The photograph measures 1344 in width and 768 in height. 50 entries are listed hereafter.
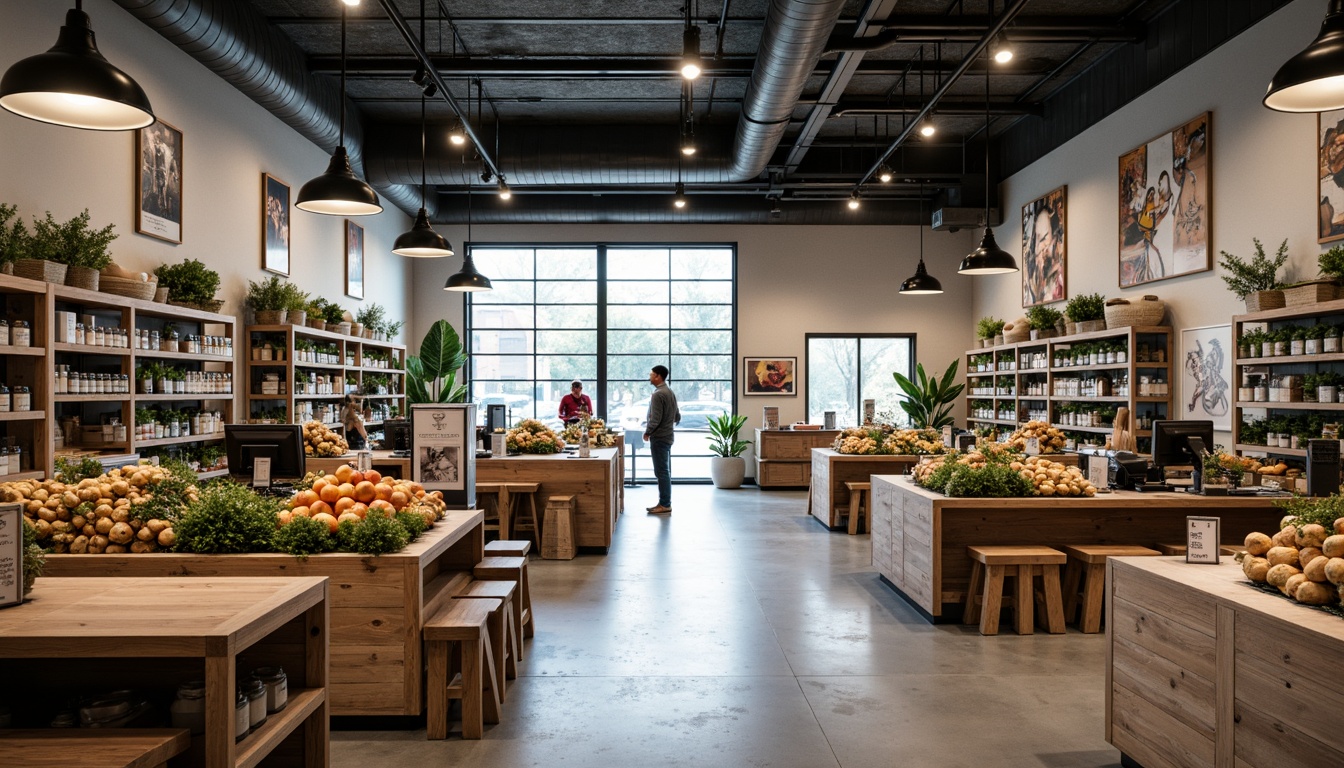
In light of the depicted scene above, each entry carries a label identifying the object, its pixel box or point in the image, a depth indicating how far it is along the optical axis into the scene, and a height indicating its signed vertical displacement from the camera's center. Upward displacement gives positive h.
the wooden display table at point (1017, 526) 5.18 -0.93
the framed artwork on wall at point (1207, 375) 6.84 +0.10
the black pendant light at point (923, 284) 9.52 +1.20
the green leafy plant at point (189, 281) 6.20 +0.79
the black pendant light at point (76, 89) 2.75 +1.04
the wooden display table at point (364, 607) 3.27 -0.94
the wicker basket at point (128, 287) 5.23 +0.63
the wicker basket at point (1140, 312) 7.65 +0.71
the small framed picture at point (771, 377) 13.20 +0.13
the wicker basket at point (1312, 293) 5.34 +0.63
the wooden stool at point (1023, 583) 4.99 -1.23
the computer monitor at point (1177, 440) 5.43 -0.36
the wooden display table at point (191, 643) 1.85 -0.62
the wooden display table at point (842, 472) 8.74 -0.94
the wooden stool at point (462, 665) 3.41 -1.22
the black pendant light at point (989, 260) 7.16 +1.13
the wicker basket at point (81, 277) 4.88 +0.63
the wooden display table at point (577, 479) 7.48 -0.89
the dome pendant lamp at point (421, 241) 6.79 +1.20
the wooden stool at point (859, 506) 8.46 -1.28
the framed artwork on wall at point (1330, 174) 5.66 +1.52
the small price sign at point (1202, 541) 3.05 -0.58
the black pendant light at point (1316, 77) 2.94 +1.19
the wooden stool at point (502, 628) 3.85 -1.20
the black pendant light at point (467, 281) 9.17 +1.17
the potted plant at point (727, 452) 12.61 -1.06
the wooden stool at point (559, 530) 7.22 -1.31
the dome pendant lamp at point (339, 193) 4.57 +1.08
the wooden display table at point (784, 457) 12.34 -1.10
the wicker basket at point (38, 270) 4.52 +0.63
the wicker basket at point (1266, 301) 5.88 +0.64
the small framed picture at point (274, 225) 7.95 +1.60
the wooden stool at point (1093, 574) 4.99 -1.17
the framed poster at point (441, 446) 4.45 -0.35
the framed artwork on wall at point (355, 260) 10.20 +1.58
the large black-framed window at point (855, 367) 13.31 +0.30
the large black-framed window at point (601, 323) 13.23 +1.01
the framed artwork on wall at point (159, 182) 6.07 +1.56
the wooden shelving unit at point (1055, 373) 7.77 +0.16
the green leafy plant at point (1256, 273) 6.14 +0.88
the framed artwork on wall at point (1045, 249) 9.88 +1.75
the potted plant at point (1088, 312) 8.55 +0.80
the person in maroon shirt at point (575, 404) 11.08 -0.27
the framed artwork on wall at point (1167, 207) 7.17 +1.72
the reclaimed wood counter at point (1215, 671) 2.23 -0.91
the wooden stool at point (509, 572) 4.37 -1.03
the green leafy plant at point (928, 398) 12.29 -0.19
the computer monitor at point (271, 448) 4.61 -0.37
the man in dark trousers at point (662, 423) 9.48 -0.46
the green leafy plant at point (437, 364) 11.48 +0.28
